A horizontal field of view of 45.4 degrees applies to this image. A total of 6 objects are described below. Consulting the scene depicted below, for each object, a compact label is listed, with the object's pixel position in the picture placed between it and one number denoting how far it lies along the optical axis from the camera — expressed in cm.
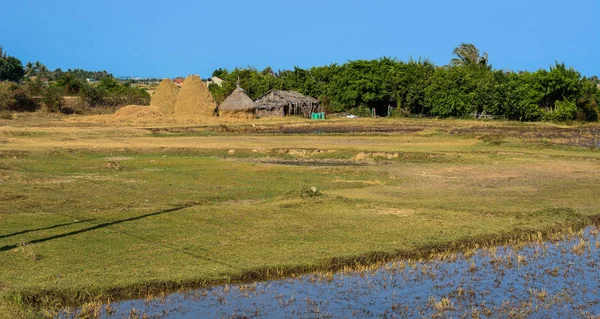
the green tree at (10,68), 9996
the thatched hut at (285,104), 7162
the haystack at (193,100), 6250
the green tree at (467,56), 8912
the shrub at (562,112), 6250
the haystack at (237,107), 6319
